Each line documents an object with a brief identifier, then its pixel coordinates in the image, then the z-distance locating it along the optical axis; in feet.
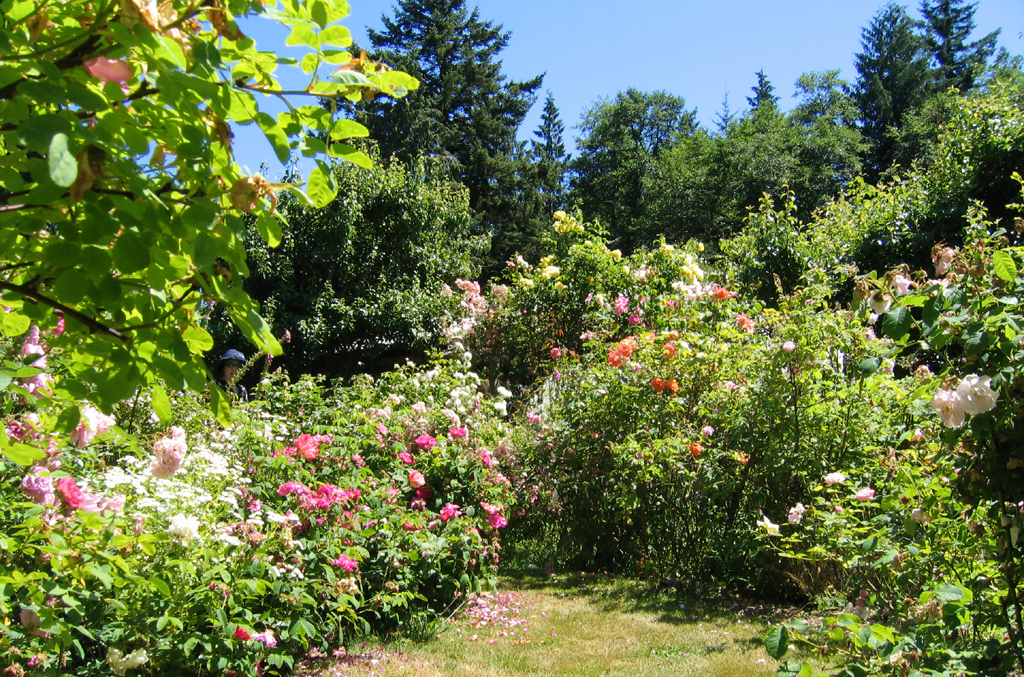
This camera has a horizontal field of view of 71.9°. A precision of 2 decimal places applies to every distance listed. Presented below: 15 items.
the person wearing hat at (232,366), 17.72
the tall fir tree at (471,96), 90.07
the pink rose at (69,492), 6.70
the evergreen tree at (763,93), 113.99
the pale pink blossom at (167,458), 7.41
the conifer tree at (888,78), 100.48
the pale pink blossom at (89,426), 6.68
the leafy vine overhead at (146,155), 3.26
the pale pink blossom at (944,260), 6.21
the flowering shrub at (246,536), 6.73
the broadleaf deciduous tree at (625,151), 104.63
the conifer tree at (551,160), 97.50
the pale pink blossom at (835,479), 10.51
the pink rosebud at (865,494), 9.09
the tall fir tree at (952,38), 104.73
